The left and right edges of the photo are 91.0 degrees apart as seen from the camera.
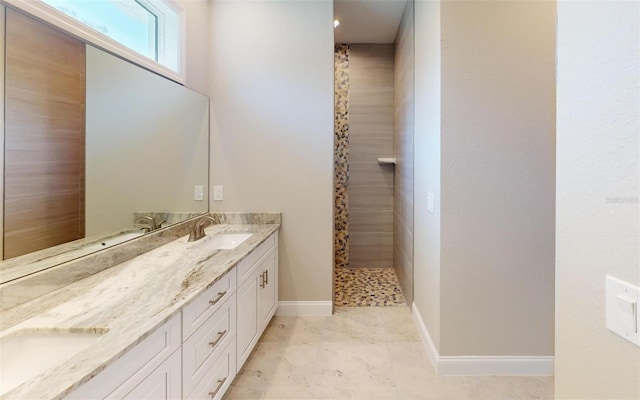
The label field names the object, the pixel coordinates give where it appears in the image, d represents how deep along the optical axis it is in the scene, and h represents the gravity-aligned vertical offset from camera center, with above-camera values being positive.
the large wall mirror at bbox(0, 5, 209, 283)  1.31 +0.28
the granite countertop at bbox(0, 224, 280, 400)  0.84 -0.43
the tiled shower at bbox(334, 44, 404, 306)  4.25 +0.57
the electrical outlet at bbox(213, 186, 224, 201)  2.99 +0.06
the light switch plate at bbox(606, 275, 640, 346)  0.58 -0.20
